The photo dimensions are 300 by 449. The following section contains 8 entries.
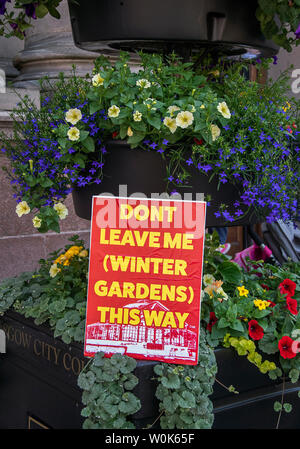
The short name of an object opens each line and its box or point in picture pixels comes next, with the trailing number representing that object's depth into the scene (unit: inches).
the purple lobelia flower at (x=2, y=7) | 63.2
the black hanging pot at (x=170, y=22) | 59.7
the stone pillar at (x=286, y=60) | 215.5
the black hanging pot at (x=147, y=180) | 63.1
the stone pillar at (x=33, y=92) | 116.5
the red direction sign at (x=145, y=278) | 59.6
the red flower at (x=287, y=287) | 70.8
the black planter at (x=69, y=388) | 62.7
